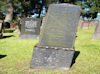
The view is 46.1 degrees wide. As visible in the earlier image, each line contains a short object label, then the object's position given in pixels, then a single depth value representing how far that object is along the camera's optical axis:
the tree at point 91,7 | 42.48
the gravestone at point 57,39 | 3.70
